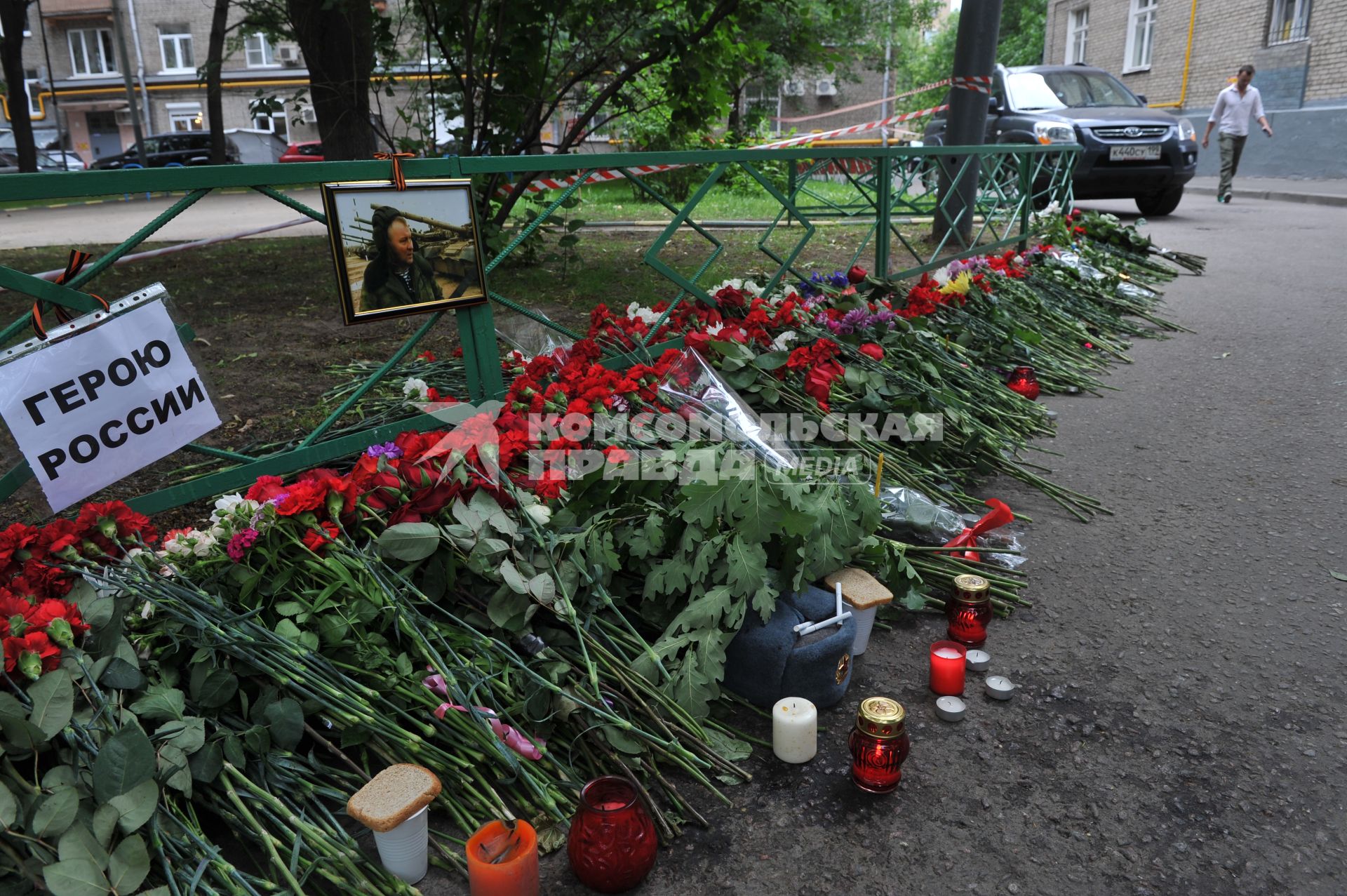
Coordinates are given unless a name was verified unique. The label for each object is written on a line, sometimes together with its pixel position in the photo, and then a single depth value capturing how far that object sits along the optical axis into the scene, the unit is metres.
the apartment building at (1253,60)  17.41
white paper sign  2.01
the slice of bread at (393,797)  1.68
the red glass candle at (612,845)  1.70
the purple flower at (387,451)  2.42
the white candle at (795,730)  2.06
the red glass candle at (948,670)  2.30
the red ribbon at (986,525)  2.92
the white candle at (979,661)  2.41
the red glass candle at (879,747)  1.94
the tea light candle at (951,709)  2.21
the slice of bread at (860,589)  2.41
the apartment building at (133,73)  36.97
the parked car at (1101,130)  10.87
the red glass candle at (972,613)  2.52
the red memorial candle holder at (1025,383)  4.57
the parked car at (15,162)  26.83
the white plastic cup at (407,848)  1.73
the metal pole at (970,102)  8.16
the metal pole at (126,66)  26.70
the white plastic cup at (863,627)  2.45
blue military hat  2.21
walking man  13.53
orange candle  1.65
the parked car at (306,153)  24.90
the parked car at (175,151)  26.69
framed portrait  2.69
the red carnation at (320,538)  2.10
